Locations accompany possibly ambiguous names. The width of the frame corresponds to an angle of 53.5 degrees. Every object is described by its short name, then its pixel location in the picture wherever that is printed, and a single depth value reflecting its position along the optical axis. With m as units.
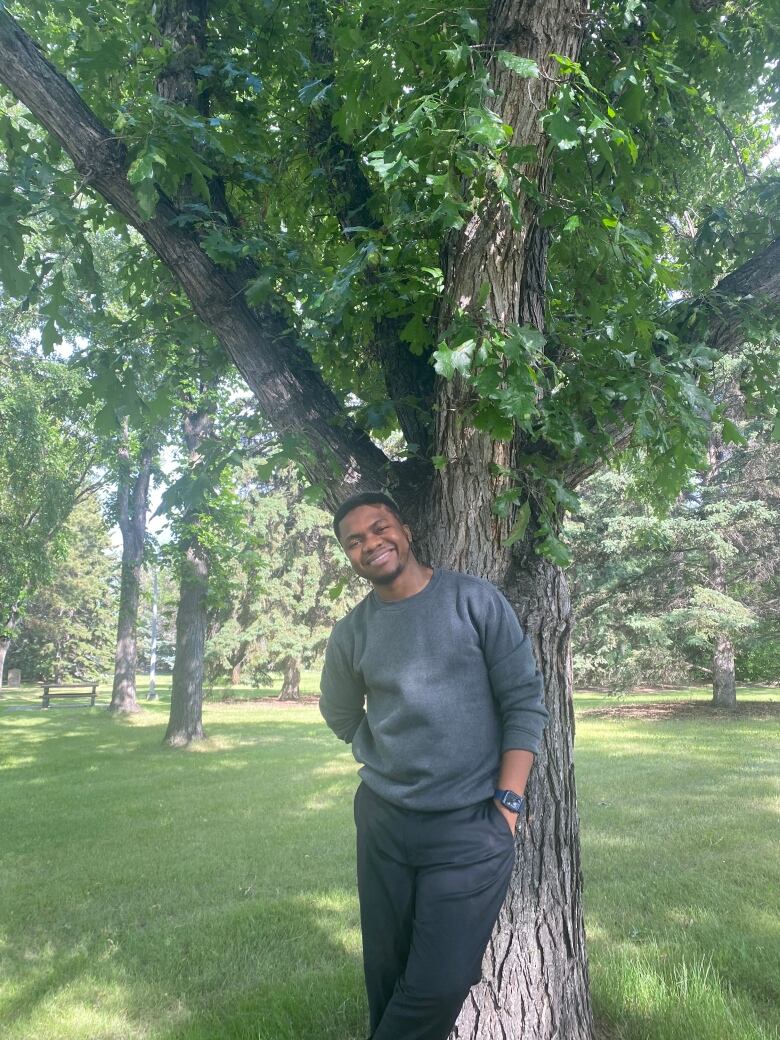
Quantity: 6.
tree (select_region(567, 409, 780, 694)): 16.48
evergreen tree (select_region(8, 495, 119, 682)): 39.59
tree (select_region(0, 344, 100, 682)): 12.55
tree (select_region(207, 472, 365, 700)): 24.84
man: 2.23
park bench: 23.45
